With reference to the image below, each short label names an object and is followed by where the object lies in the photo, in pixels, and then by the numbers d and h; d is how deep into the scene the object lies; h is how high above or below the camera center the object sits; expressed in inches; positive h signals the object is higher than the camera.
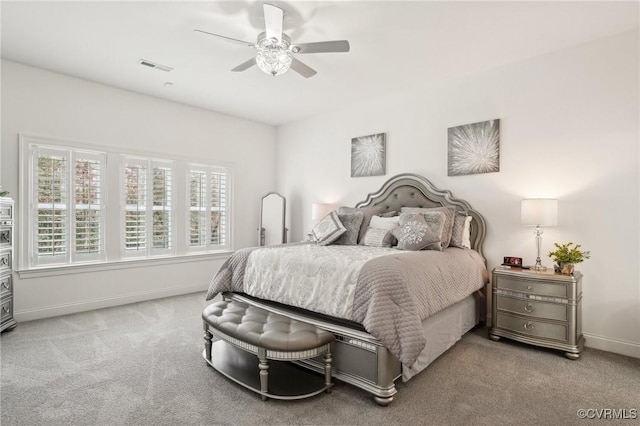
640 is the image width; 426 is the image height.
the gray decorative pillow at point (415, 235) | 128.8 -8.6
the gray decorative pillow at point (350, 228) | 155.3 -7.4
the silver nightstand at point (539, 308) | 115.9 -34.0
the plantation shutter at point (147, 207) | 183.6 +1.9
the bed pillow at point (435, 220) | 135.6 -3.2
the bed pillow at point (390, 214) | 168.7 -1.0
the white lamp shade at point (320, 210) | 203.8 +0.9
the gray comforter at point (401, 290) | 85.6 -23.0
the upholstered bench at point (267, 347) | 87.0 -35.6
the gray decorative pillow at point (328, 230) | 151.7 -8.2
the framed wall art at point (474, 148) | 150.0 +29.3
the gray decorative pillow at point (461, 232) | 143.4 -8.2
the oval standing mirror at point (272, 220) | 228.2 -6.0
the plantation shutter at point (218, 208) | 220.1 +1.9
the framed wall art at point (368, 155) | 190.6 +32.4
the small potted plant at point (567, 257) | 120.2 -15.7
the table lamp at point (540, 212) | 125.2 +0.4
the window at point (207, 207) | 210.1 +2.2
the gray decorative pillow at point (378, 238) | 143.8 -11.3
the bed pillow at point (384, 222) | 152.8 -4.6
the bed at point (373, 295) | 87.4 -25.9
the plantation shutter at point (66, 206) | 156.3 +2.0
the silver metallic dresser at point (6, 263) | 133.0 -21.6
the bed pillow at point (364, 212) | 161.5 +0.0
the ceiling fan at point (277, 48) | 104.3 +51.3
